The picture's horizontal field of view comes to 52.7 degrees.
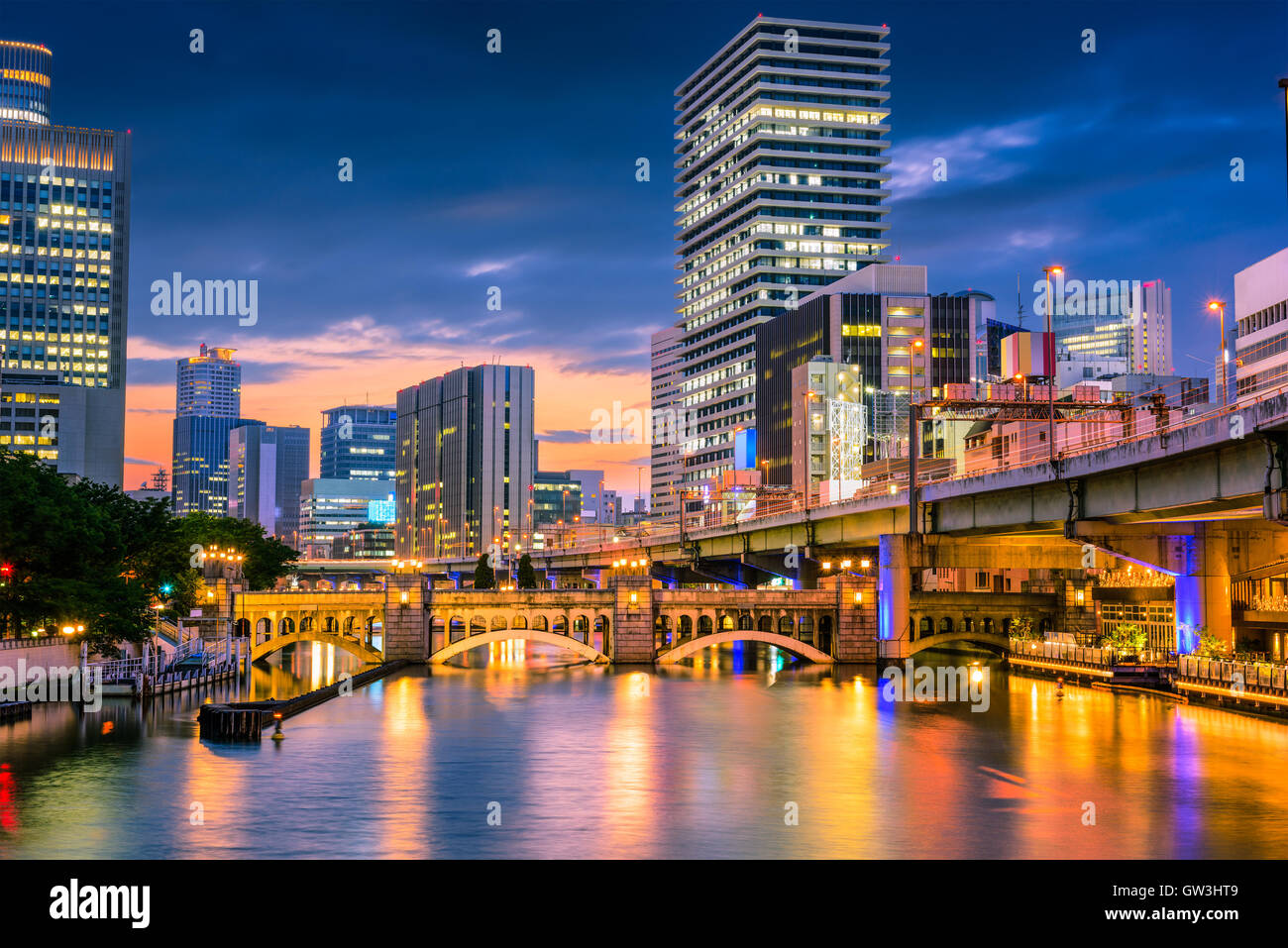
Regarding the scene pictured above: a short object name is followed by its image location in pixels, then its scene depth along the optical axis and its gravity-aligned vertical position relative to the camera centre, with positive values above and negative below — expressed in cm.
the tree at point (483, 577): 17200 -185
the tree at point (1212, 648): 7564 -507
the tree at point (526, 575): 16712 -154
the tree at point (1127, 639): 8900 -559
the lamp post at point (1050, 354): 9020 +1494
